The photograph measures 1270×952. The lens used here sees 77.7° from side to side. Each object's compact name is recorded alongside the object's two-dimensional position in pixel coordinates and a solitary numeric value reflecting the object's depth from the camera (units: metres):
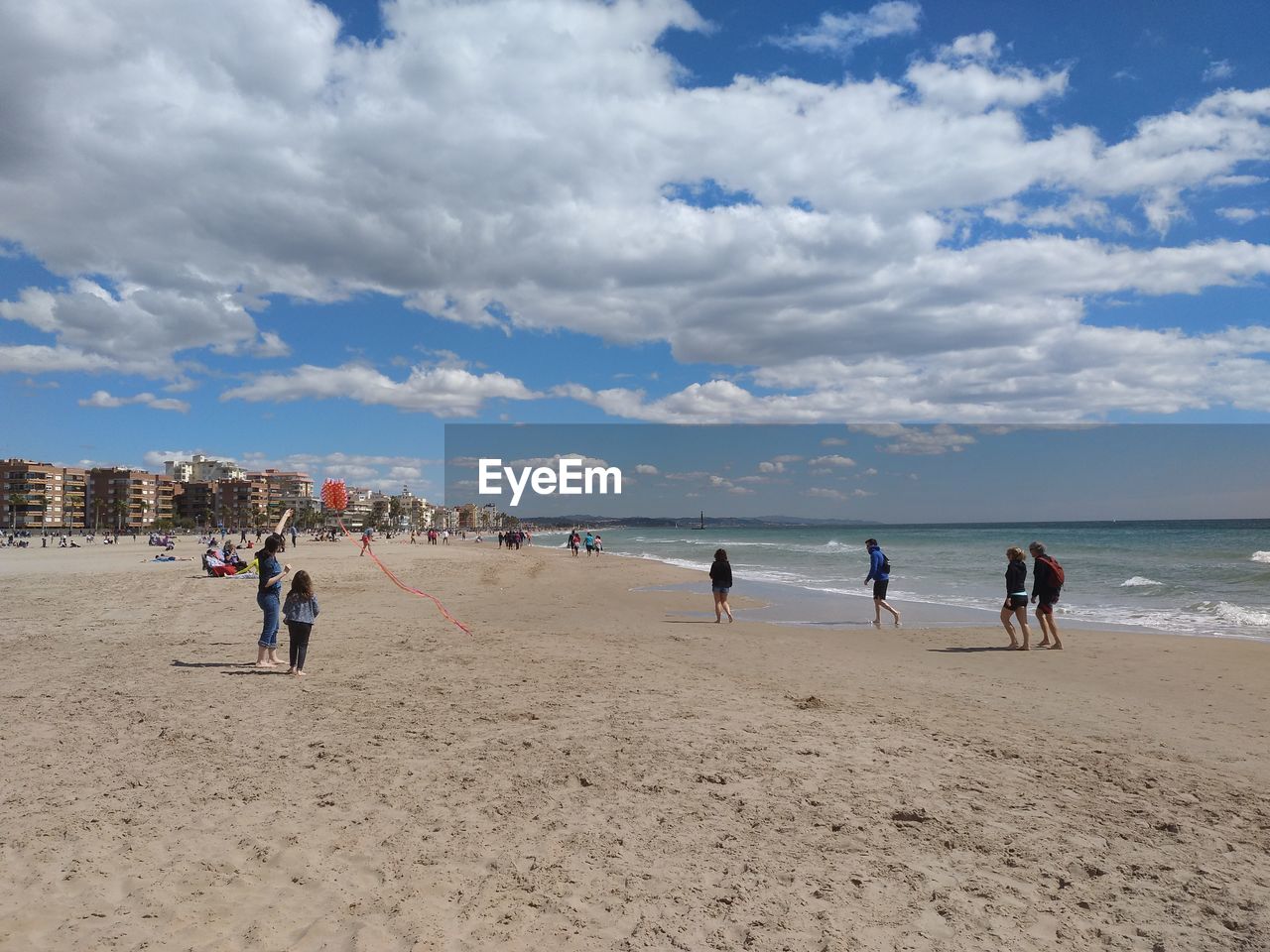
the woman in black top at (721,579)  14.40
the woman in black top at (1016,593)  11.52
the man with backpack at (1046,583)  11.30
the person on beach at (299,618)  8.80
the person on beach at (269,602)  9.16
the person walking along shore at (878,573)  13.94
